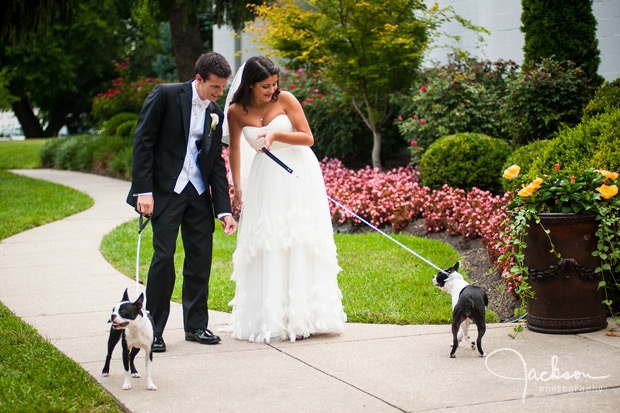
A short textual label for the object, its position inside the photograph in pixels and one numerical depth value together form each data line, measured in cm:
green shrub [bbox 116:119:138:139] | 1934
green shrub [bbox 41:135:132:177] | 1848
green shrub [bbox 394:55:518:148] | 1114
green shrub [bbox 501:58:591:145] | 977
